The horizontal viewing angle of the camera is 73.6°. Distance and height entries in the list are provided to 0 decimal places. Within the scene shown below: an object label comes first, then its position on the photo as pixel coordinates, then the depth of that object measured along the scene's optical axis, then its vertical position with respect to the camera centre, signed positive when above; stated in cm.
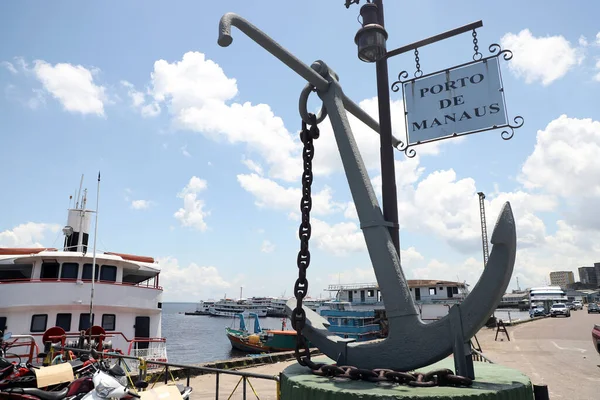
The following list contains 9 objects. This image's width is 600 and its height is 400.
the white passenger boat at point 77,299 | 1476 -10
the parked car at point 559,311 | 4542 -282
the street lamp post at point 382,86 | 385 +211
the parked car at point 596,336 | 1227 -155
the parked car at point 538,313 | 5212 -341
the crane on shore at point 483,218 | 5748 +1013
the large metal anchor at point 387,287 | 263 +1
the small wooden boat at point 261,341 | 3123 -398
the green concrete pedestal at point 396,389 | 226 -58
